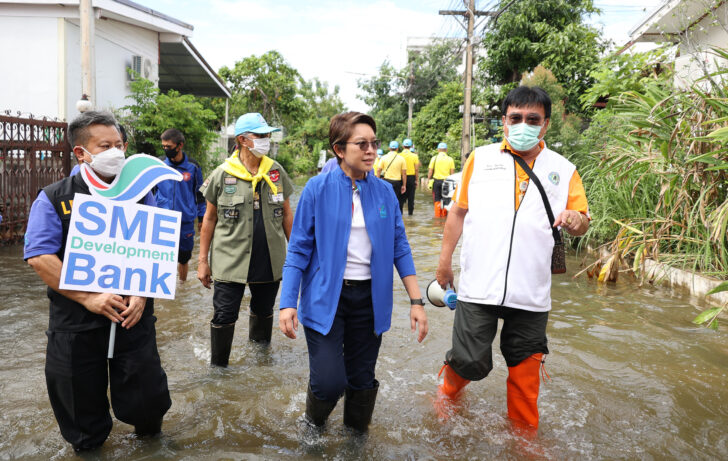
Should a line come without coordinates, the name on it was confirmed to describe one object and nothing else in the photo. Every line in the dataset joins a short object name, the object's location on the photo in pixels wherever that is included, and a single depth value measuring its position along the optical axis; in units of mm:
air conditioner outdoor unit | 16984
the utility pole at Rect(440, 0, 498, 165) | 20688
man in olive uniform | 4676
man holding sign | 2887
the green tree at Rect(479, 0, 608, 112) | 21375
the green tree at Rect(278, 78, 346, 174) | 45362
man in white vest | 3480
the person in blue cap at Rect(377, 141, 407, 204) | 14641
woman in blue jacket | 3268
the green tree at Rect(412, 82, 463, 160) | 31359
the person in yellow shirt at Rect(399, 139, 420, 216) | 15898
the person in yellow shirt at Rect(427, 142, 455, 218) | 15586
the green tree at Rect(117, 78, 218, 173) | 14750
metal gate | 10016
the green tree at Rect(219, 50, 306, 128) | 35719
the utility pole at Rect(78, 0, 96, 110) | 11188
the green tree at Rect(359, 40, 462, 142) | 40500
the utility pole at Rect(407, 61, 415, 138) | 38906
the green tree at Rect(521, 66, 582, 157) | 12133
